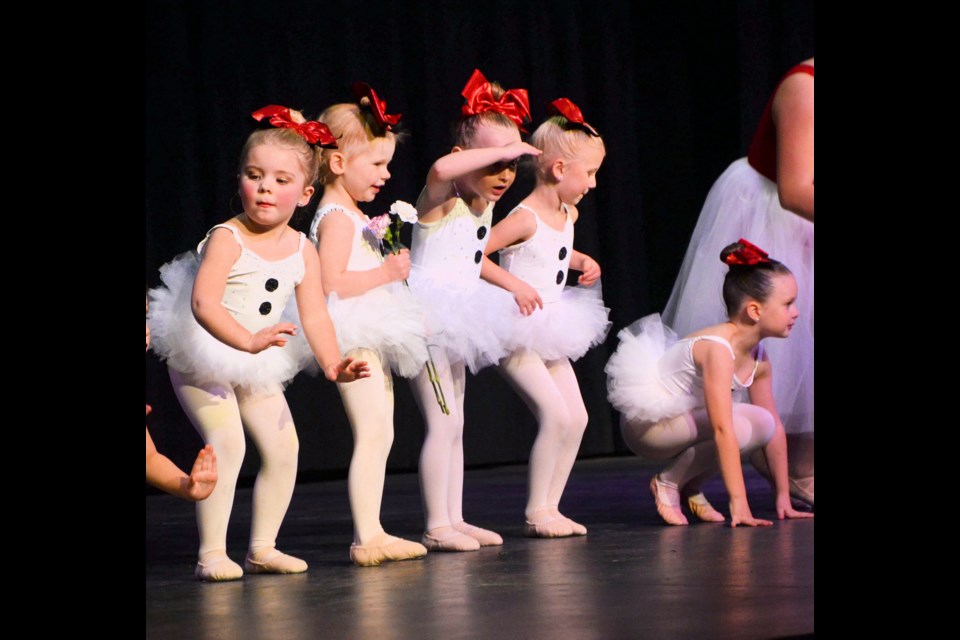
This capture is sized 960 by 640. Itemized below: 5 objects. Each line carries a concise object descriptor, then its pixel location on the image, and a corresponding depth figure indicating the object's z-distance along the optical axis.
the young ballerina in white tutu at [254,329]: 6.62
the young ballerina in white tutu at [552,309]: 8.15
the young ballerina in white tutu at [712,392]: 8.27
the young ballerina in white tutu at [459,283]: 7.62
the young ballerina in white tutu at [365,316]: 7.10
